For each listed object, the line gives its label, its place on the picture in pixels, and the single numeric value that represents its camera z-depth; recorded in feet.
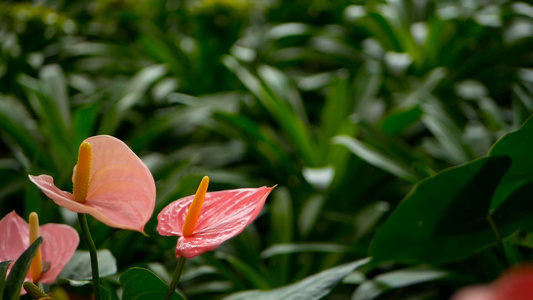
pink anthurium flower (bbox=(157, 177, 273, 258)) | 3.65
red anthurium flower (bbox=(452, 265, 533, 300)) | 3.19
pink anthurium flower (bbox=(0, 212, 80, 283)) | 3.84
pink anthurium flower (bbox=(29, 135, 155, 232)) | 3.69
